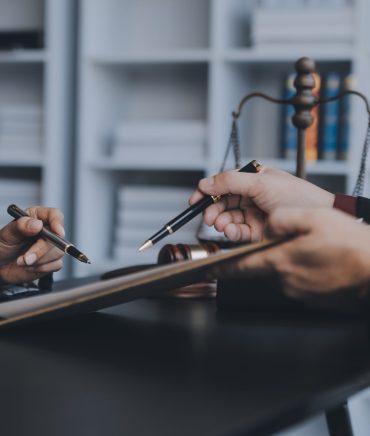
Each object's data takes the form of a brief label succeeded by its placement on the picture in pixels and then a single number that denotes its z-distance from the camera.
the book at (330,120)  2.37
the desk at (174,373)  0.51
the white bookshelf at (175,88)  2.39
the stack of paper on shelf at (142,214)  2.57
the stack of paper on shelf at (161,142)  2.50
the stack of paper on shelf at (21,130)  2.68
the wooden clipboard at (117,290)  0.64
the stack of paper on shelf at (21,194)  2.69
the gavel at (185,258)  1.01
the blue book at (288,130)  2.47
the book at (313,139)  2.39
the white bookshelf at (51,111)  2.59
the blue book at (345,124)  2.35
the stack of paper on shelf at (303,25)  2.35
